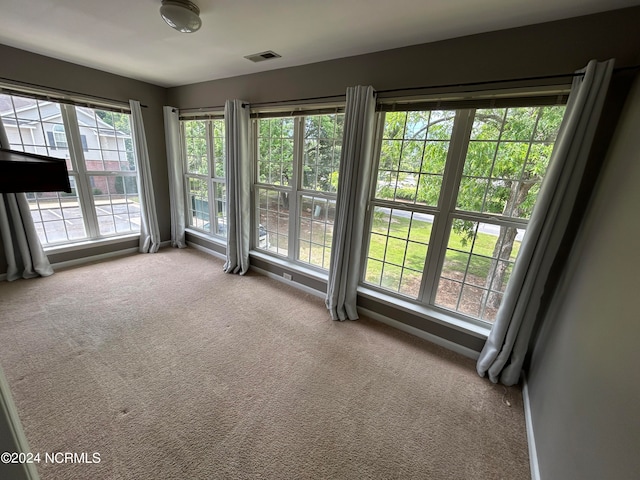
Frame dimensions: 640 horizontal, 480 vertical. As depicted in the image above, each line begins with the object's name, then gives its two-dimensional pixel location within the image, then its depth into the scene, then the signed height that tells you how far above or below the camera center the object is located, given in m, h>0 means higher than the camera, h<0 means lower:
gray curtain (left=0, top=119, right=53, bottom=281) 2.67 -1.00
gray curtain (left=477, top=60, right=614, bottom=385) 1.40 -0.26
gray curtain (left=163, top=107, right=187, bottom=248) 3.67 -0.25
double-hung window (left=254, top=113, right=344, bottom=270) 2.62 -0.18
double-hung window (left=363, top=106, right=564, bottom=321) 1.78 -0.15
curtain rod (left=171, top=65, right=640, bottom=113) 1.43 +0.64
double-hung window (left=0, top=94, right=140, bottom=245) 2.77 -0.13
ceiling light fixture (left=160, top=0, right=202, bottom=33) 1.51 +0.85
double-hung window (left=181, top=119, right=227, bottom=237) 3.49 -0.19
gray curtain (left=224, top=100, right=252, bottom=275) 2.89 -0.26
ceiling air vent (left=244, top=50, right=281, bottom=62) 2.24 +0.95
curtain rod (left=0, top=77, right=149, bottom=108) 2.51 +0.63
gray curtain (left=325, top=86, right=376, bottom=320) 2.11 -0.27
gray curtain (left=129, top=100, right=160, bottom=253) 3.38 -0.49
